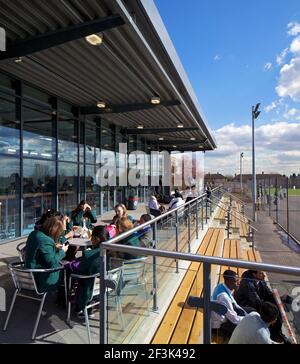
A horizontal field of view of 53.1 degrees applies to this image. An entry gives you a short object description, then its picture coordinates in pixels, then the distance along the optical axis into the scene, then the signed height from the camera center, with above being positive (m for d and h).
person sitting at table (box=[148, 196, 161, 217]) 9.12 -0.74
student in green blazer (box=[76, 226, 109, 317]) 3.18 -0.94
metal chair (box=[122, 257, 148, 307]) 2.81 -0.87
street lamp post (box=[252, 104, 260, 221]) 16.94 +0.84
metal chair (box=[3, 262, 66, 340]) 3.15 -1.06
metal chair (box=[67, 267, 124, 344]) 2.52 -0.99
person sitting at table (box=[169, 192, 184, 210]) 8.78 -0.53
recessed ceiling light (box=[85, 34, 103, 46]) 5.04 +2.48
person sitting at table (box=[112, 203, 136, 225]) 5.31 -0.48
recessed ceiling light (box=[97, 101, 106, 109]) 9.73 +2.60
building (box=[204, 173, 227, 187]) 48.54 +1.43
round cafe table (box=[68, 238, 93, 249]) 4.40 -0.89
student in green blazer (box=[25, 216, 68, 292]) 3.29 -0.83
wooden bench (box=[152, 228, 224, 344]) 2.28 -1.28
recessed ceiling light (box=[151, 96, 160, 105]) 8.60 +2.44
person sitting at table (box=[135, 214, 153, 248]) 3.63 -0.66
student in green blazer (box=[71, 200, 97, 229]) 6.24 -0.67
